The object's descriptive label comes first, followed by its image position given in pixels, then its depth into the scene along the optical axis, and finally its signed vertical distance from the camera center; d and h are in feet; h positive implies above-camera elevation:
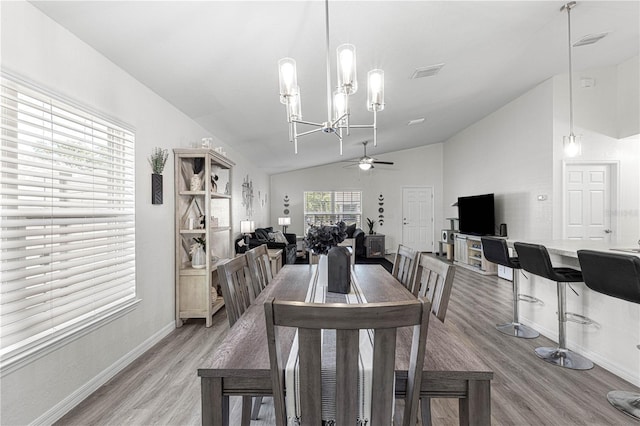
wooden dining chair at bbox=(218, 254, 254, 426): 4.92 -1.43
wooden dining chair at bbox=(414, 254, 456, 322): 5.03 -1.36
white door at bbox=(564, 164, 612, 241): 15.01 +0.37
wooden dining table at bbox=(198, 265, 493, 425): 3.20 -1.77
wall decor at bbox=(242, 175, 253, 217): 20.77 +1.22
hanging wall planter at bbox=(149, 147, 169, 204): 9.39 +1.25
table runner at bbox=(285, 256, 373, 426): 3.03 -1.82
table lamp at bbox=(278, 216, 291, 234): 26.13 -0.82
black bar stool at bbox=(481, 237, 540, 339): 10.00 -2.42
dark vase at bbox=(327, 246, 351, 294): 5.79 -1.12
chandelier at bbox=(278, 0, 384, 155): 5.83 +2.62
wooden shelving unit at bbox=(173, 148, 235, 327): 10.84 -0.72
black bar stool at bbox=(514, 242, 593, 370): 7.95 -2.28
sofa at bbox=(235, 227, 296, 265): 17.99 -2.04
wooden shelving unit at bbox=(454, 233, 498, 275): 19.34 -3.26
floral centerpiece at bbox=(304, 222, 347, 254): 6.10 -0.53
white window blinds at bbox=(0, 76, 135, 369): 5.22 -0.16
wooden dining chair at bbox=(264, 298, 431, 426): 2.63 -1.30
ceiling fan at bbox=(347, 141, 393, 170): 22.66 +3.73
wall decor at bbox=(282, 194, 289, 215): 30.83 +0.69
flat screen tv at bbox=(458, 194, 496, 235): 19.56 -0.33
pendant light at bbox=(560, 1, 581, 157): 10.05 +2.22
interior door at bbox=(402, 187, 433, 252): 30.09 -0.75
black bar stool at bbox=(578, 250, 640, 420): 5.67 -1.41
